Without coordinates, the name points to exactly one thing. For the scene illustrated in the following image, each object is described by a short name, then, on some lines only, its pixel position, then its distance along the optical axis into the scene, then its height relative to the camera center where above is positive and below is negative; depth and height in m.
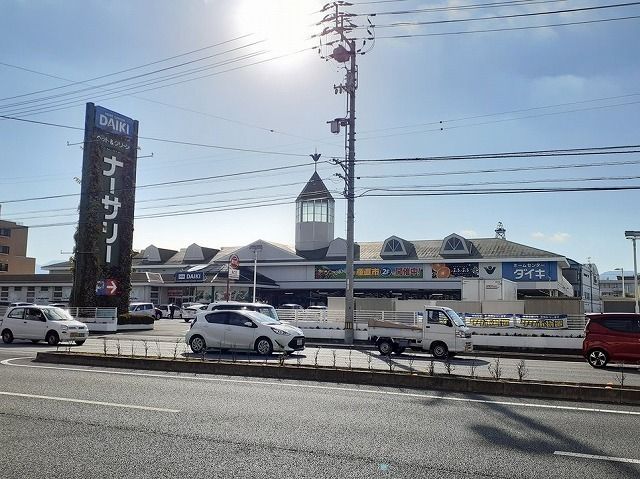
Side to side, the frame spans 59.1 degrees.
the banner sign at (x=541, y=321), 24.67 -0.54
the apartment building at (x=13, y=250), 89.12 +8.01
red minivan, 16.62 -0.86
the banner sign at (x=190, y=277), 54.28 +2.51
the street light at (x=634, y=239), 30.60 +4.05
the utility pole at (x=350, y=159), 25.91 +6.73
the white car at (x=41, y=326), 21.48 -0.97
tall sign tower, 35.50 +6.06
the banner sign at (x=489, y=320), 25.67 -0.57
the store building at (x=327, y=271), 50.28 +3.34
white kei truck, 19.41 -0.99
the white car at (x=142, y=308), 44.97 -0.47
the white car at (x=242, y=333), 17.66 -0.93
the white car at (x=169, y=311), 53.58 -0.81
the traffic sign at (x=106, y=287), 35.84 +0.91
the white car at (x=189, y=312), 47.10 -0.76
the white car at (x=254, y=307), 21.41 -0.12
